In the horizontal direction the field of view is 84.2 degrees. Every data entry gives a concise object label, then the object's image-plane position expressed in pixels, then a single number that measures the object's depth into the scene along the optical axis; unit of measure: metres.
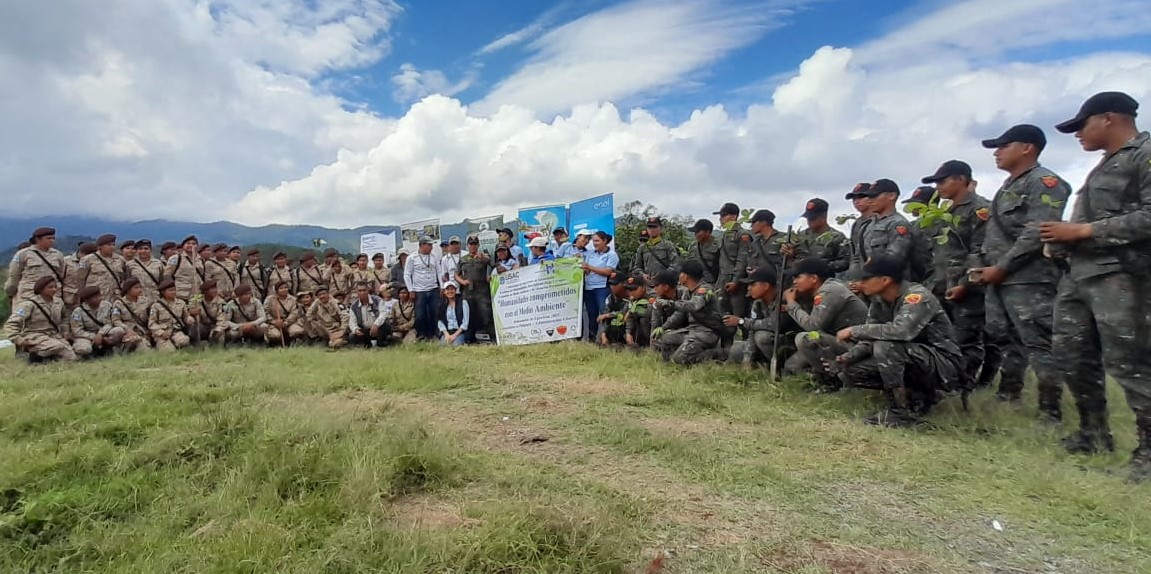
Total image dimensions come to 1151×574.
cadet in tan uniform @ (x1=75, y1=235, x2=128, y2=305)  9.15
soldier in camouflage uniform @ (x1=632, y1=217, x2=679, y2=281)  8.51
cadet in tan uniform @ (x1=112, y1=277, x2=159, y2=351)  8.86
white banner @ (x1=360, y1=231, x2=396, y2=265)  16.05
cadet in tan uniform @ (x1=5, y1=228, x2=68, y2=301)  8.52
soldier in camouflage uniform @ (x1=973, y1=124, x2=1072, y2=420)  4.35
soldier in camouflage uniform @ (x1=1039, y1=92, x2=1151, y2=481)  3.50
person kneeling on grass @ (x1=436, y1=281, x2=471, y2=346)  9.93
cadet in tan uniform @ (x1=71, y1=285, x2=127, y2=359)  8.55
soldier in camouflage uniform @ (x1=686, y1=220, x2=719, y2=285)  7.76
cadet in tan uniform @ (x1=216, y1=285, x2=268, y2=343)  9.56
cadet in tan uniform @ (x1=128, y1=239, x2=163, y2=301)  9.48
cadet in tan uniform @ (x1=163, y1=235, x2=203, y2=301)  9.86
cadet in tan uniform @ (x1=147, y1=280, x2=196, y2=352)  9.00
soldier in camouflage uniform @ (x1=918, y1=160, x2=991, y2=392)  5.25
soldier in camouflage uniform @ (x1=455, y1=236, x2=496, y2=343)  10.12
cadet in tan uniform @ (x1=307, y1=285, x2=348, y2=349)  9.91
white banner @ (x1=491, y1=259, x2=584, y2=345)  9.20
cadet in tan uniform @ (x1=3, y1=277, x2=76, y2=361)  8.14
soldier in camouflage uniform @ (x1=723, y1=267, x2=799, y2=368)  6.10
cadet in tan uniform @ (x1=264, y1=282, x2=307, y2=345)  9.82
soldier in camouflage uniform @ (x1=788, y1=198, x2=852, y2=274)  6.73
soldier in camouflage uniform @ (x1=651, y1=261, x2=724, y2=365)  6.77
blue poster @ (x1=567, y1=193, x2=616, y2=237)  11.45
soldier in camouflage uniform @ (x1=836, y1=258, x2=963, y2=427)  4.52
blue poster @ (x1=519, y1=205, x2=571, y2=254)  12.98
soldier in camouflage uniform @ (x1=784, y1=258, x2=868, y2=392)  5.19
